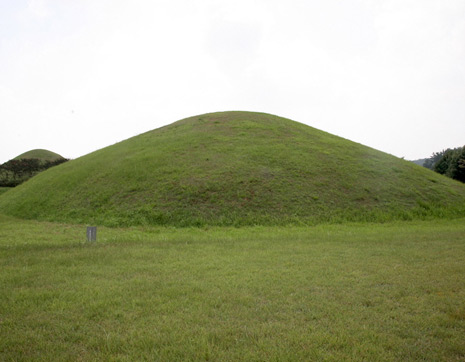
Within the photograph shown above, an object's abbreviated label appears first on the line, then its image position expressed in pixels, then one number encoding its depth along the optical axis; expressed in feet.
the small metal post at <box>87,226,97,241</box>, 39.24
